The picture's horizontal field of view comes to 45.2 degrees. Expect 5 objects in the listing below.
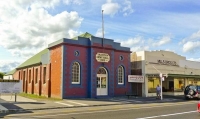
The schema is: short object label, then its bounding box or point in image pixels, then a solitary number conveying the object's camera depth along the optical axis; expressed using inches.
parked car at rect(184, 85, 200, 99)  1047.6
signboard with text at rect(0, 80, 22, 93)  802.0
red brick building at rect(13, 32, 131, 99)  981.8
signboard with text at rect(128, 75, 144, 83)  1159.6
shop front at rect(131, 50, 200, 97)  1210.6
